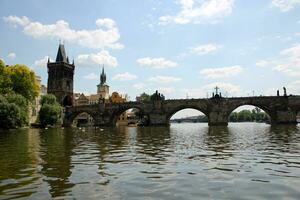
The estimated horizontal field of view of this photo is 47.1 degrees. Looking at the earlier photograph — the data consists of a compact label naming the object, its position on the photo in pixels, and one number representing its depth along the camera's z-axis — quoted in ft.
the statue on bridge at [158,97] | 319.80
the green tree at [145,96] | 468.42
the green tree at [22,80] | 238.48
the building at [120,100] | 451.40
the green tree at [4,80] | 230.27
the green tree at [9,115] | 201.05
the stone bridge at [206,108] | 274.98
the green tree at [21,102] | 218.20
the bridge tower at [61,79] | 416.87
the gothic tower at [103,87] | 588.91
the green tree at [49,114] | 277.64
